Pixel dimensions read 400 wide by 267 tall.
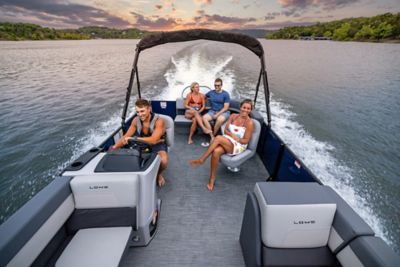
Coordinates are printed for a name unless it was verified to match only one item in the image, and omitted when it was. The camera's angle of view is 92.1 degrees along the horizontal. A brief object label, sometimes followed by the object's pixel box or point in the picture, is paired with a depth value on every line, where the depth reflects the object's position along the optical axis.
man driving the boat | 2.53
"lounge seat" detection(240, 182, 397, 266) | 1.41
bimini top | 3.45
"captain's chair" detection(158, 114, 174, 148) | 2.80
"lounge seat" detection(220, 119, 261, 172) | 2.78
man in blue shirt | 3.93
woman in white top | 2.81
